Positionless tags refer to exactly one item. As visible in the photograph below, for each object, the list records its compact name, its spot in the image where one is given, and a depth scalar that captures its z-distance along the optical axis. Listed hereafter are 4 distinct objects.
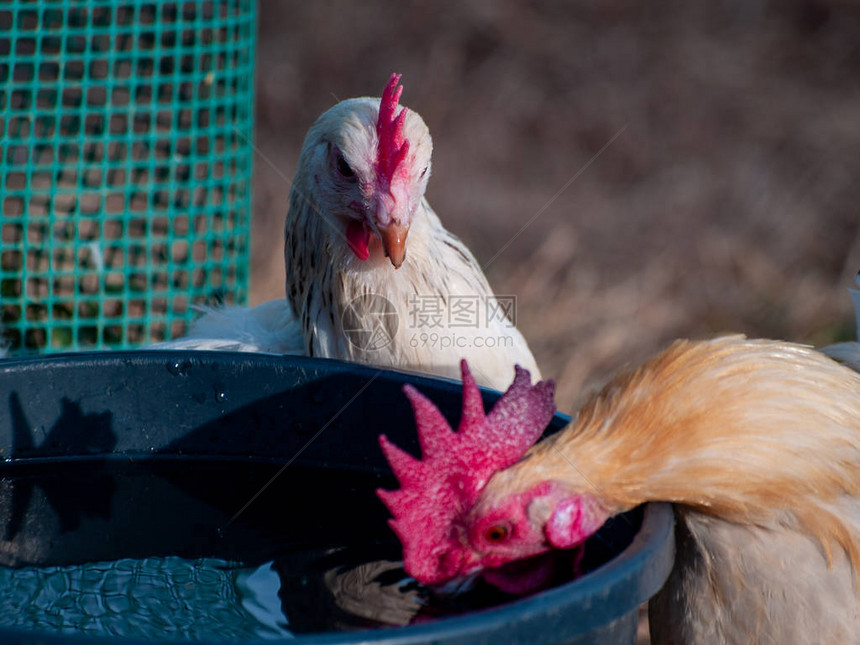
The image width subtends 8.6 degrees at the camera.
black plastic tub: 2.64
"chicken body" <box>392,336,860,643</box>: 2.60
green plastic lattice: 3.04
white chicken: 2.77
